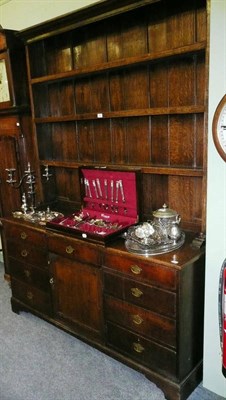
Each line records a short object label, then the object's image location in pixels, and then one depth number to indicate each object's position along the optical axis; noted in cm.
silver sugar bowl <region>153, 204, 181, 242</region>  185
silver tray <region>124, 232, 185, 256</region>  175
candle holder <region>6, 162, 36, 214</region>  256
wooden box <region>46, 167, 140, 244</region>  207
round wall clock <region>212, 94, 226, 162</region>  153
